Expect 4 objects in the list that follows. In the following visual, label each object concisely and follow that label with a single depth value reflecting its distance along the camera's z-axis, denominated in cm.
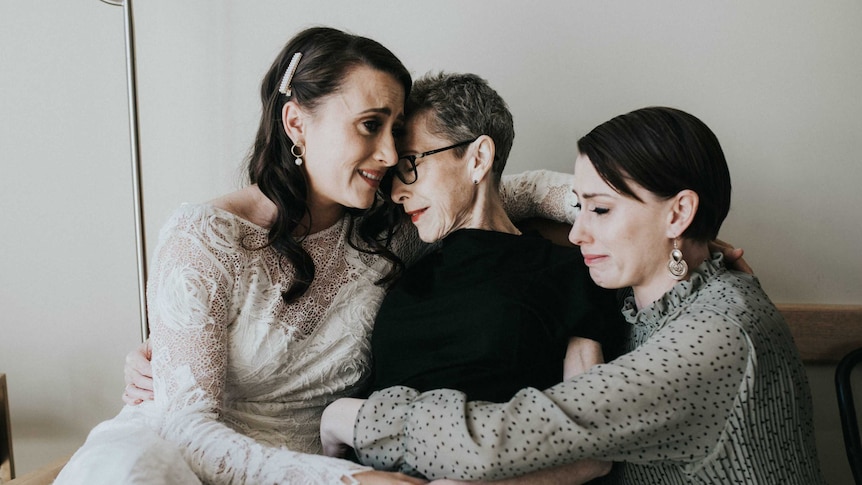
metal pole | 177
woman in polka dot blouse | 111
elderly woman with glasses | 143
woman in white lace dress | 132
